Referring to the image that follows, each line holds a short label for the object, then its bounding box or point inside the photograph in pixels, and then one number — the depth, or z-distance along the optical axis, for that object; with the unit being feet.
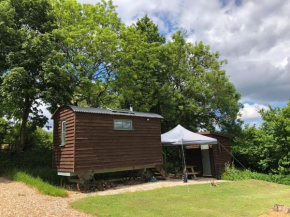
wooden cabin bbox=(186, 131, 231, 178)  48.26
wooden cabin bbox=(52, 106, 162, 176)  34.42
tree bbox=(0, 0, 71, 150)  42.86
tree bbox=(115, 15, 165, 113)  61.72
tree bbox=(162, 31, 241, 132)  66.95
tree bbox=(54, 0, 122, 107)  55.31
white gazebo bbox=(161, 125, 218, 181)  42.91
